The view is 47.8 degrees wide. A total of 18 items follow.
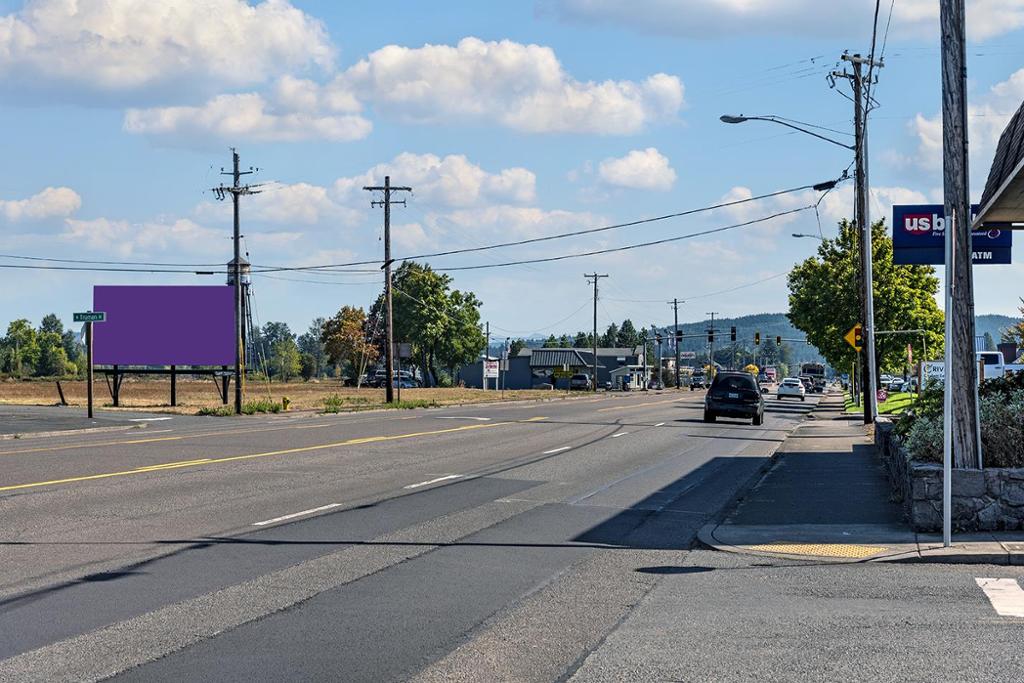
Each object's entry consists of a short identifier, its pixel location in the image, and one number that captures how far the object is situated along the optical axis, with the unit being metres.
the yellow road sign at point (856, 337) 37.82
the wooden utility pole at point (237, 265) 46.31
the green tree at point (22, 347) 137.38
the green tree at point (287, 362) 167.32
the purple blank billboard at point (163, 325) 51.00
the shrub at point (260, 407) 47.41
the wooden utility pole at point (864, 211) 34.59
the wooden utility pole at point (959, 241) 11.95
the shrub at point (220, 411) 45.70
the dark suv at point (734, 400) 39.78
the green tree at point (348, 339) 133.50
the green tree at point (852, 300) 57.79
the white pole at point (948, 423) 10.56
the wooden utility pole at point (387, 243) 56.12
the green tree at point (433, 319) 124.44
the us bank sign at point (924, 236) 21.69
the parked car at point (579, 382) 113.81
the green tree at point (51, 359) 139.50
